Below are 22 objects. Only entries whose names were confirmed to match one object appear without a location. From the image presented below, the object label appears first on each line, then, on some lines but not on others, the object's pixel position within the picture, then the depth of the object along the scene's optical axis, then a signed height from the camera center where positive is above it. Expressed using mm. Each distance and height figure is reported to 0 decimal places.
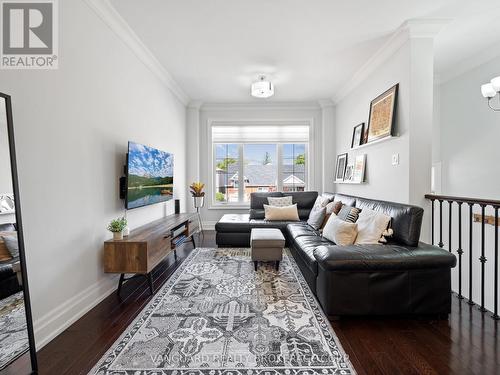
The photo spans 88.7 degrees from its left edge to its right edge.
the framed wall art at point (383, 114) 3021 +881
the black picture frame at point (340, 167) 4836 +320
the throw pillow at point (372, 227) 2457 -434
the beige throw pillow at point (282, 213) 4570 -541
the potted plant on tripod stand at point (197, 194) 5156 -223
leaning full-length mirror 1355 -459
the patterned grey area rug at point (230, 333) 1533 -1091
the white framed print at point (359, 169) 3910 +219
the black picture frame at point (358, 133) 3971 +789
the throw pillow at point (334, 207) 3630 -354
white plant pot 5164 -382
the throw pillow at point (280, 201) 4871 -344
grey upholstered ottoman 3076 -787
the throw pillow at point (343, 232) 2648 -523
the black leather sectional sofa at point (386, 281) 1986 -765
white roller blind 5859 +1136
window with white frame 5895 +467
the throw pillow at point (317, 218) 3762 -524
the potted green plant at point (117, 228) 2447 -432
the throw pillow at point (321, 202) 4168 -311
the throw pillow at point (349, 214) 3004 -376
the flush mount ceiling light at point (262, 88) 4078 +1536
